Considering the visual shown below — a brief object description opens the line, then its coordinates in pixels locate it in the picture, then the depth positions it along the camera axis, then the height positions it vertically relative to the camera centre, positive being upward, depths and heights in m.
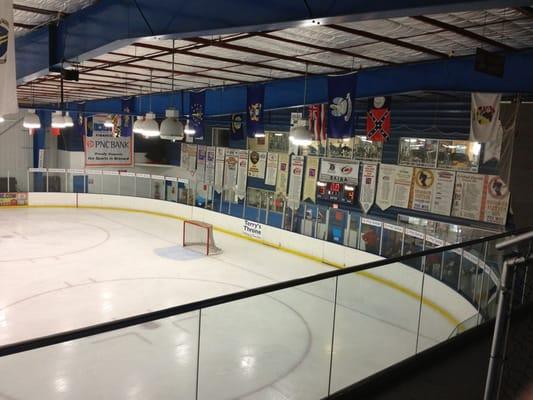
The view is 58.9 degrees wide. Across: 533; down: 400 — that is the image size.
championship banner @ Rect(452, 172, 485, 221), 13.27 -1.17
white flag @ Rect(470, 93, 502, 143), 8.73 +0.72
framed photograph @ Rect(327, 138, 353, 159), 17.05 -0.06
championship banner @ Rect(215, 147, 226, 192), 22.38 -1.20
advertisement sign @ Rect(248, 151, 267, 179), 20.45 -1.00
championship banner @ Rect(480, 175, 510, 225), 12.55 -1.21
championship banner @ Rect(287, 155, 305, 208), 18.52 -1.33
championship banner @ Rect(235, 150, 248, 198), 21.09 -1.35
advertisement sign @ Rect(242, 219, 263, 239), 15.38 -2.89
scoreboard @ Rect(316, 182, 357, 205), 16.72 -1.67
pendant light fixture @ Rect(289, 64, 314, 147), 9.93 +0.20
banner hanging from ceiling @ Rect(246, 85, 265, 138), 12.22 +0.86
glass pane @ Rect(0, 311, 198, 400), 4.79 -3.00
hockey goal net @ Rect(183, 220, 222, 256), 13.79 -3.02
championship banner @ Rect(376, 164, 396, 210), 15.35 -1.18
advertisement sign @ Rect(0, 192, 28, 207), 19.50 -3.01
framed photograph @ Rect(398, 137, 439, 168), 14.59 -0.02
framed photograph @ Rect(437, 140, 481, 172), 13.66 -0.03
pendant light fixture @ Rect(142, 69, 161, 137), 8.99 +0.15
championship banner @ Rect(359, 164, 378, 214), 15.88 -1.29
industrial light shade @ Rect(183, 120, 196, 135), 14.18 +0.23
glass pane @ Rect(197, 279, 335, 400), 5.25 -2.80
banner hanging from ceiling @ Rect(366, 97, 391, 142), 11.63 +0.74
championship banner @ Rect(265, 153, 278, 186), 19.88 -1.12
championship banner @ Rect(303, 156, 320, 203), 18.05 -1.29
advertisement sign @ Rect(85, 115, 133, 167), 21.53 -0.66
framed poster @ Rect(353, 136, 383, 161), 16.08 -0.04
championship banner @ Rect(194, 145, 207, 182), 23.80 -1.27
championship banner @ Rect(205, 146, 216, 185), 23.00 -1.26
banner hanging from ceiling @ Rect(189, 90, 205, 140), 14.63 +0.80
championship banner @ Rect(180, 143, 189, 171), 25.38 -1.02
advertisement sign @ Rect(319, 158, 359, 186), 16.58 -0.88
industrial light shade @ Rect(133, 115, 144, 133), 9.03 +0.15
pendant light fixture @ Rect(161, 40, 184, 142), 7.78 +0.13
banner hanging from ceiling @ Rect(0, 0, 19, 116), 5.00 +0.68
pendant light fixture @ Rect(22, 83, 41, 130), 12.22 +0.18
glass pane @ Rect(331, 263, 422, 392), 5.35 -2.53
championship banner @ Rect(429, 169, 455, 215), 13.98 -1.16
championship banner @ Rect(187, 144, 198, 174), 24.67 -1.01
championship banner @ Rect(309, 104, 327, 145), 12.74 +0.67
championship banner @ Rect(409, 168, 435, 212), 14.40 -1.15
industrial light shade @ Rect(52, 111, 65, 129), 12.27 +0.26
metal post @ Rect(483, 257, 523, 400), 2.93 -1.05
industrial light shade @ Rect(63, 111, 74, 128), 12.31 +0.24
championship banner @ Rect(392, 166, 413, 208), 14.88 -1.13
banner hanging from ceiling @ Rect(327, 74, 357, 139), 9.43 +0.84
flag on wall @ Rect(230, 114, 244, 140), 15.02 +0.42
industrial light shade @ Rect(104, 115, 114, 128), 20.20 +0.43
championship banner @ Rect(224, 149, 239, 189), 21.66 -1.29
